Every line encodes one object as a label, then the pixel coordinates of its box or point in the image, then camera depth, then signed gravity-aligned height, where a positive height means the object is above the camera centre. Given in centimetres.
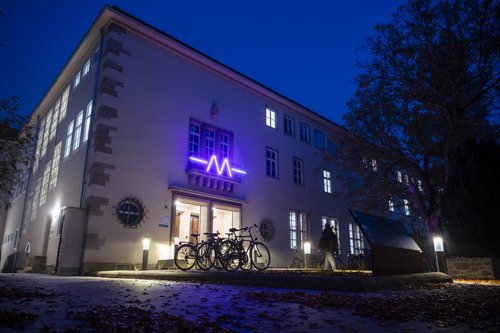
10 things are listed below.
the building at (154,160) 1397 +473
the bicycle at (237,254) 1154 +19
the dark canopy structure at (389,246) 755 +31
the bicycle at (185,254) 1156 +18
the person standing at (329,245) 1418 +59
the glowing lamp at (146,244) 1338 +55
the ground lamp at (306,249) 1685 +49
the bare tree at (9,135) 992 +355
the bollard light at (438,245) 1134 +48
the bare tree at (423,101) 1468 +687
